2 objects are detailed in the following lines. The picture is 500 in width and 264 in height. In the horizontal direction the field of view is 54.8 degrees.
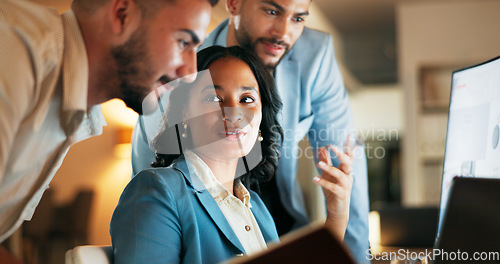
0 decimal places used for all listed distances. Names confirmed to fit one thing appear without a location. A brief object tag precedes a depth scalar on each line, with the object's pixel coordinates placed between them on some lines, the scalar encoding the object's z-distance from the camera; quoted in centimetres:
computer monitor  107
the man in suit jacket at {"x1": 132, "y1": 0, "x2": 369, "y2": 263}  94
